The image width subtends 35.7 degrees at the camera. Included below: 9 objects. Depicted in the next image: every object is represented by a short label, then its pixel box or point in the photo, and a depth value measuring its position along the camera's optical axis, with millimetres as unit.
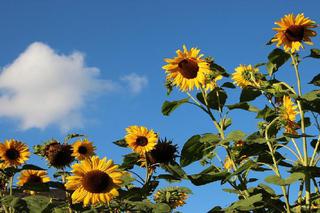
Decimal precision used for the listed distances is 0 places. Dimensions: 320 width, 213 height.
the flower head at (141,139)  4953
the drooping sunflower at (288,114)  4179
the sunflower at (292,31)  4516
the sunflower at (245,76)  4791
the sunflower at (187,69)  4426
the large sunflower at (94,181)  3926
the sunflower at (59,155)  5070
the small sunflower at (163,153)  4781
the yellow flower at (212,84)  4473
